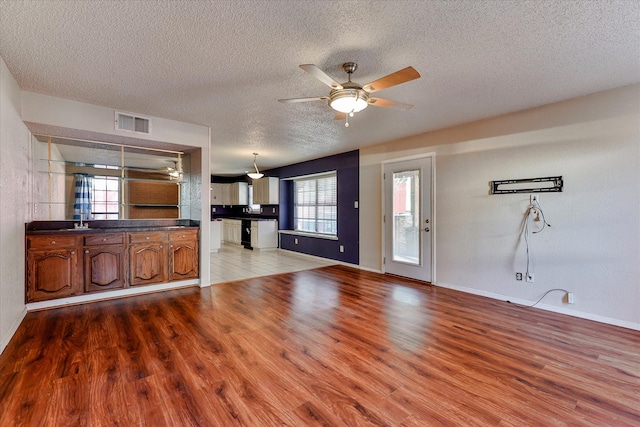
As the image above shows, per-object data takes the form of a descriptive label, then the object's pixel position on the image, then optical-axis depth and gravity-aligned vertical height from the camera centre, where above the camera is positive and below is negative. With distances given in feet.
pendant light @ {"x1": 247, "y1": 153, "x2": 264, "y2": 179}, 23.45 +3.13
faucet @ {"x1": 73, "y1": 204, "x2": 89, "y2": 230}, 12.75 -0.50
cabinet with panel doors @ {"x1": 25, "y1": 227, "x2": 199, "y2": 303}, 10.88 -2.01
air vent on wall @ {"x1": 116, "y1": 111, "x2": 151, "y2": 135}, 12.06 +3.92
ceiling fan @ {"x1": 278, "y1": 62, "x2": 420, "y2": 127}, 6.76 +3.27
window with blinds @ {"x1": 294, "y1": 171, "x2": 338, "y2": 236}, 22.72 +0.75
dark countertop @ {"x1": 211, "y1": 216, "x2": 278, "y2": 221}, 28.00 -0.50
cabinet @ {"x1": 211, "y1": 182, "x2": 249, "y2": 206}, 31.84 +2.25
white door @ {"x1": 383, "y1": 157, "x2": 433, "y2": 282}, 15.23 -0.33
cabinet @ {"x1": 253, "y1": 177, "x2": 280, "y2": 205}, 27.02 +2.14
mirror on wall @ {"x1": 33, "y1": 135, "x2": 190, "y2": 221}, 12.18 +1.60
